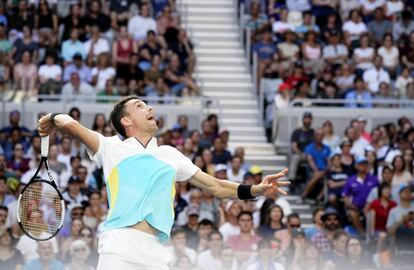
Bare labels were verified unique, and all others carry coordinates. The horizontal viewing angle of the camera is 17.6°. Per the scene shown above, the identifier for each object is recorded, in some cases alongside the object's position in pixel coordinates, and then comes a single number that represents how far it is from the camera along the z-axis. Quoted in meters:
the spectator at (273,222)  16.55
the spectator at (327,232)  16.34
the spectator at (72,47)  21.55
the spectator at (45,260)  15.02
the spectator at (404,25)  23.56
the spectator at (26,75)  20.89
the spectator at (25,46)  21.30
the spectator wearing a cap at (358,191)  17.95
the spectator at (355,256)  15.81
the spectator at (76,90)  20.62
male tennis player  8.89
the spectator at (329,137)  19.91
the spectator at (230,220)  16.91
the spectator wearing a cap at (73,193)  17.41
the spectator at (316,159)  19.17
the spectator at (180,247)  15.77
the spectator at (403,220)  16.83
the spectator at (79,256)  15.09
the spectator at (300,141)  19.67
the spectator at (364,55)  22.17
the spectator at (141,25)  22.38
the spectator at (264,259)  15.12
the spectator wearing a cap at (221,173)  18.11
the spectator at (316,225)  16.83
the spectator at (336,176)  18.66
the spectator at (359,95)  21.28
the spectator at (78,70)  21.03
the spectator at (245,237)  16.33
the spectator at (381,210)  17.78
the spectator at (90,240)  15.56
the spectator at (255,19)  22.92
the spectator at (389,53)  22.39
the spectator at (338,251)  15.88
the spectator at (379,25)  23.36
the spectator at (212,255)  15.78
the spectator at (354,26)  23.03
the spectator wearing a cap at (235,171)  18.61
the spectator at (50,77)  20.70
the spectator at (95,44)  21.61
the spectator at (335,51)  22.16
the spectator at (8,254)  15.39
